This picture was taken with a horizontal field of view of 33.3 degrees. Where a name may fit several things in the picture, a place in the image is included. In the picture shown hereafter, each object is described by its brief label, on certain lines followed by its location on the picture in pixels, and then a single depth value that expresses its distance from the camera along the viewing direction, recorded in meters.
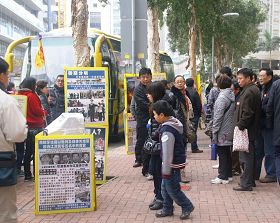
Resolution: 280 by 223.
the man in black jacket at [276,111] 6.83
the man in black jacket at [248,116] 6.99
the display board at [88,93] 7.54
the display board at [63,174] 6.00
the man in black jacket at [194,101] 11.10
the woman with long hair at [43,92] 9.45
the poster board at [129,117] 10.82
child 5.52
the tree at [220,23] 21.94
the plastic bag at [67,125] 6.19
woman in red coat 7.97
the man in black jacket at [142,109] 8.31
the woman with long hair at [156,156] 6.14
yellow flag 13.88
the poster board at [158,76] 12.52
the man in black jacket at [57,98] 10.52
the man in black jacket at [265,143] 7.56
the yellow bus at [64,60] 13.74
